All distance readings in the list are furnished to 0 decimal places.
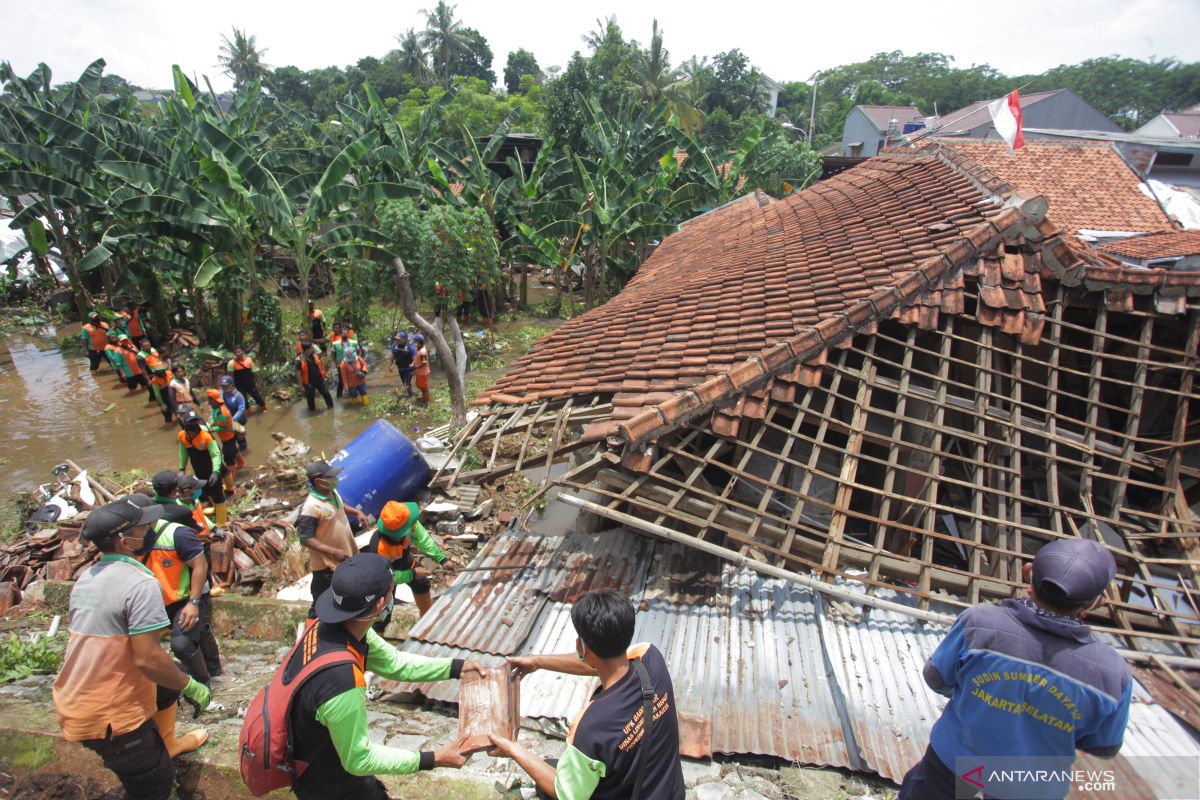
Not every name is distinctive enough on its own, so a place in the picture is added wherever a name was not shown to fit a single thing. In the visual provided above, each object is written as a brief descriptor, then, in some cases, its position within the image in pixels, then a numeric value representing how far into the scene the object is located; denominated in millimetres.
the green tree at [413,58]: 49938
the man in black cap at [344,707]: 2223
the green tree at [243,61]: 52688
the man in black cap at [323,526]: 4625
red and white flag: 8883
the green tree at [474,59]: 51375
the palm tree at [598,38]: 36312
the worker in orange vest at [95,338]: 14312
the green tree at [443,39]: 49412
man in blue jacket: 2129
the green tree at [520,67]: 52344
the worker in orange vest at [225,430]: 8336
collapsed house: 3576
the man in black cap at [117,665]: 2885
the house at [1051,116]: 26500
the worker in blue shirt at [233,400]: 8586
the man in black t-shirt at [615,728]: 2066
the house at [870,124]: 34719
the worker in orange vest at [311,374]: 11906
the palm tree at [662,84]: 28328
